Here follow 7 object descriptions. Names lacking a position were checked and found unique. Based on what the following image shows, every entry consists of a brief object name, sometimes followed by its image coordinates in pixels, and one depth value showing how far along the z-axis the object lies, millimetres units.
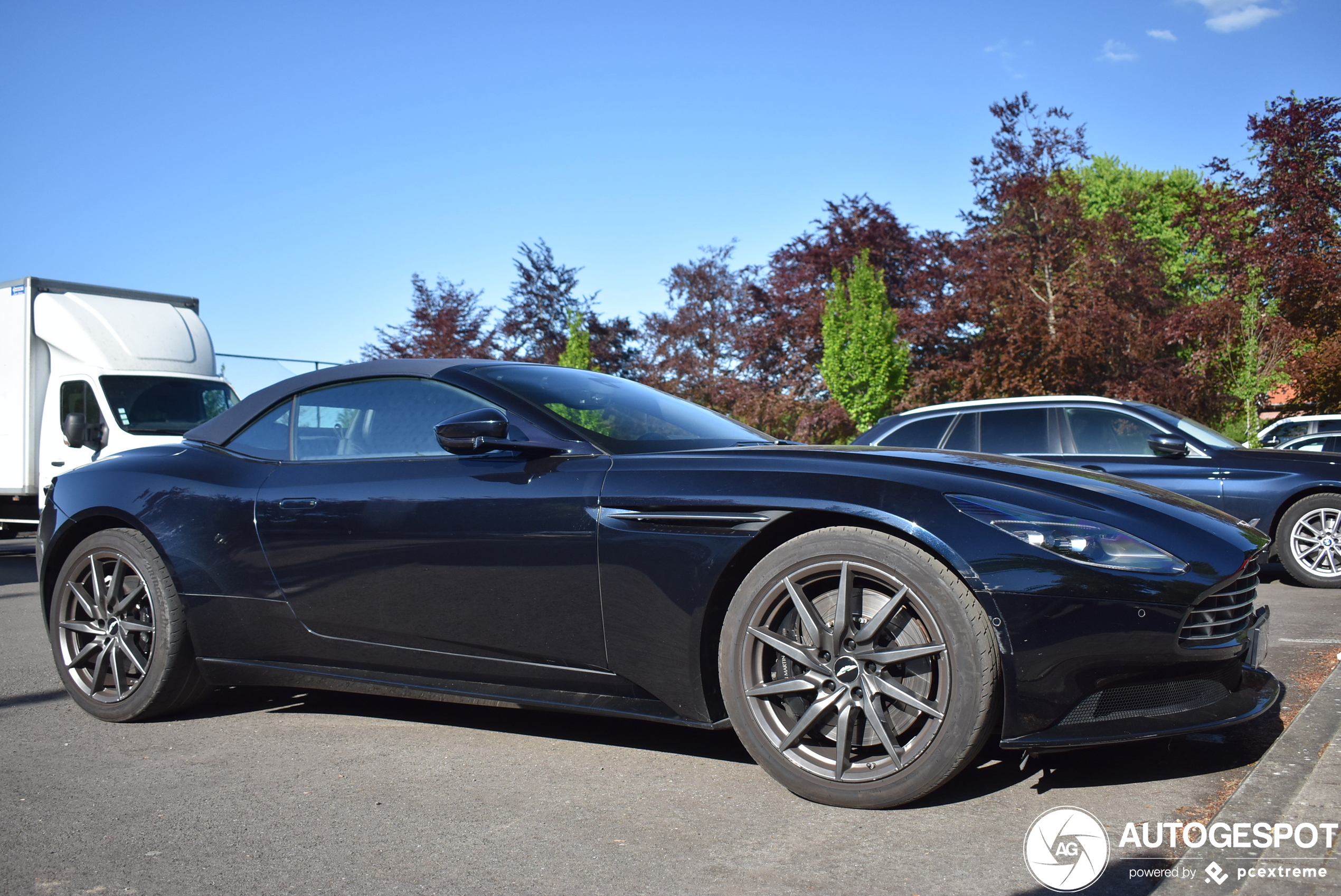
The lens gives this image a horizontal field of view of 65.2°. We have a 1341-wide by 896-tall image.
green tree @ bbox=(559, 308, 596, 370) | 29594
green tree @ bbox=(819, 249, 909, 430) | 22656
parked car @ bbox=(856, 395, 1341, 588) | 7930
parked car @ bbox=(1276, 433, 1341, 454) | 14297
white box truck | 11297
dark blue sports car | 2699
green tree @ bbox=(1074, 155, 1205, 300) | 38594
